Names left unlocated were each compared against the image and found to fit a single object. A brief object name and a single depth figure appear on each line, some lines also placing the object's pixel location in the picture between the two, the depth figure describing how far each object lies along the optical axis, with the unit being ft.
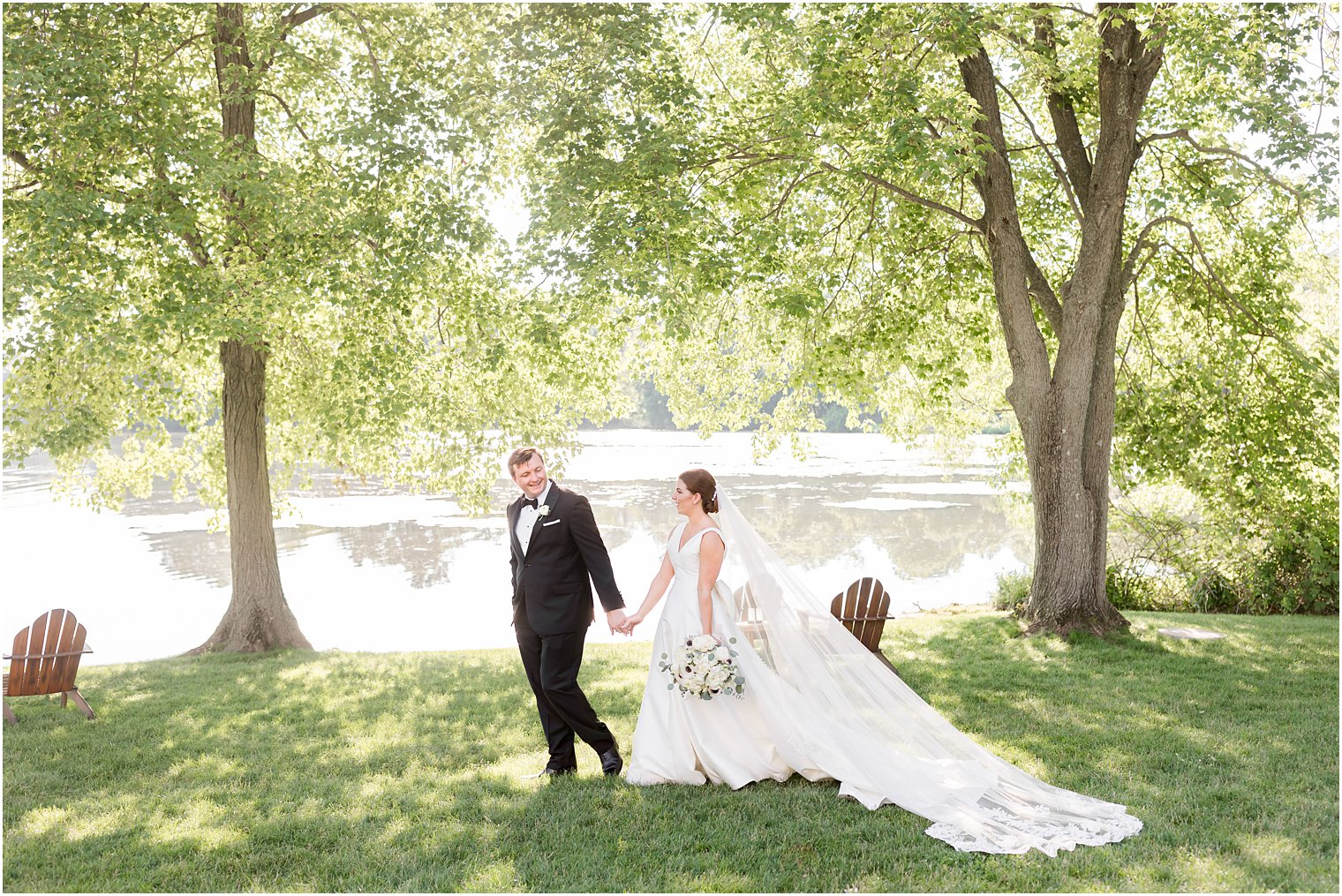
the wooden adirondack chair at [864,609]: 30.73
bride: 18.60
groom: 21.18
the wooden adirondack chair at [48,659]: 28.07
